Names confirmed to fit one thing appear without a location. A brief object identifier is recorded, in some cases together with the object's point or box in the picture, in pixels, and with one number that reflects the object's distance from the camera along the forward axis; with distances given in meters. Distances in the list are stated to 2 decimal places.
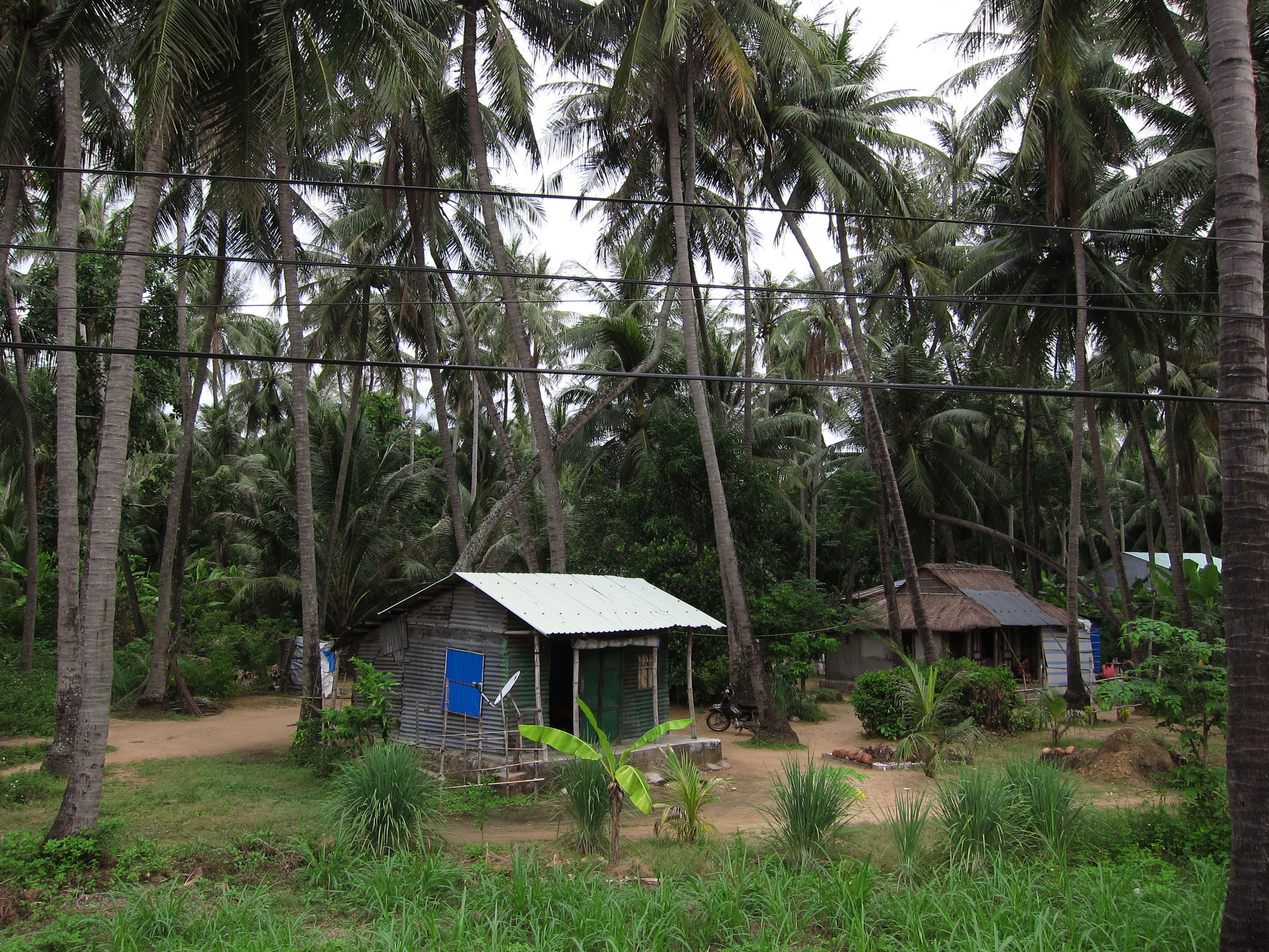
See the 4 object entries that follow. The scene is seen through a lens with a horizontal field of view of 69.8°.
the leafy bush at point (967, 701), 16.64
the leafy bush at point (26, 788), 10.98
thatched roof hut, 23.53
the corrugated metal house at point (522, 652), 12.73
